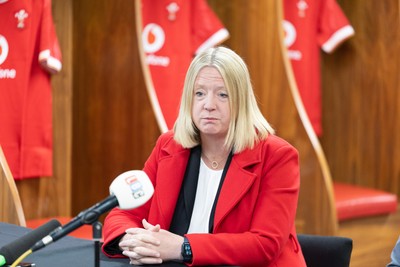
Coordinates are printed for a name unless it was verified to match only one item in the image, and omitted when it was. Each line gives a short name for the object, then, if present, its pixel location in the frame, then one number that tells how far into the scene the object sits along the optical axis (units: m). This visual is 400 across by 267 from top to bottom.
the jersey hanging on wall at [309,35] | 7.58
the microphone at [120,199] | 4.90
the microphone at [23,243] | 5.10
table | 5.25
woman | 5.41
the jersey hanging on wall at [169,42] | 7.12
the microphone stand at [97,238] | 4.94
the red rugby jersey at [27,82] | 6.61
